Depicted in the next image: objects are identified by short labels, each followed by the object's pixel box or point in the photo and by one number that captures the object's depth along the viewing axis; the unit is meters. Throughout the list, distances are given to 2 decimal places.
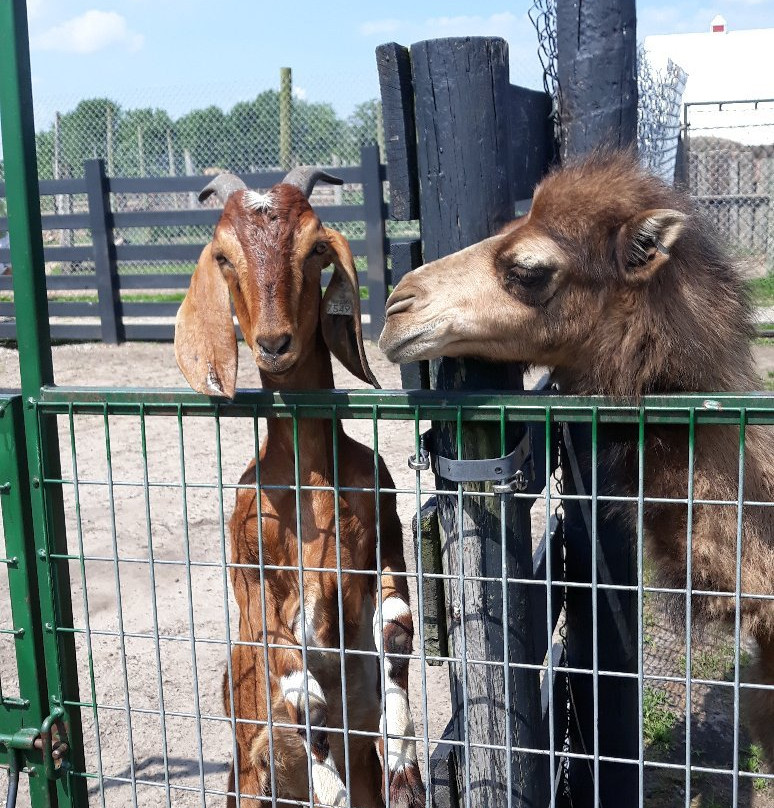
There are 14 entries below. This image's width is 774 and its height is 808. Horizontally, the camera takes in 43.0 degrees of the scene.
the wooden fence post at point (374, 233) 11.85
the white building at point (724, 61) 19.12
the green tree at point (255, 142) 15.54
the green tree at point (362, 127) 15.61
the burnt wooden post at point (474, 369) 2.37
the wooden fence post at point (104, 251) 12.91
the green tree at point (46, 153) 18.27
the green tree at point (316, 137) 15.77
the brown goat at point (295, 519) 2.53
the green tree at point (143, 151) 17.67
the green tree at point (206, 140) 16.14
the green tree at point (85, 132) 17.50
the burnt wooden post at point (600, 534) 3.02
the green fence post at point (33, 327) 2.48
